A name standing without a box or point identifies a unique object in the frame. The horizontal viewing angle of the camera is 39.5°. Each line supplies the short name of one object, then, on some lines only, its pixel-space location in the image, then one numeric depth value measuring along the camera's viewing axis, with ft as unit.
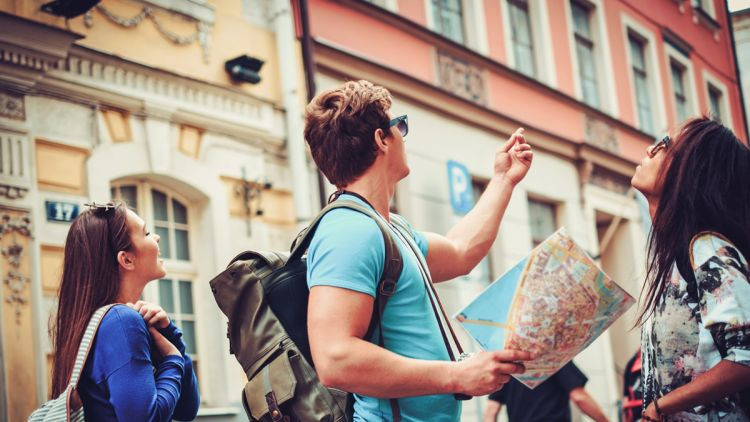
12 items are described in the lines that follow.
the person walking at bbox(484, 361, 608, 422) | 20.99
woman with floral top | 9.38
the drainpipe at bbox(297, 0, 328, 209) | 32.55
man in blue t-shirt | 8.29
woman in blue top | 10.43
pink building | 37.47
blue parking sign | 39.17
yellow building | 23.43
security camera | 30.17
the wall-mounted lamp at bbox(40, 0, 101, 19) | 24.34
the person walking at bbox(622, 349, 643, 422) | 21.50
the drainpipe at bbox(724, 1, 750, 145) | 64.85
